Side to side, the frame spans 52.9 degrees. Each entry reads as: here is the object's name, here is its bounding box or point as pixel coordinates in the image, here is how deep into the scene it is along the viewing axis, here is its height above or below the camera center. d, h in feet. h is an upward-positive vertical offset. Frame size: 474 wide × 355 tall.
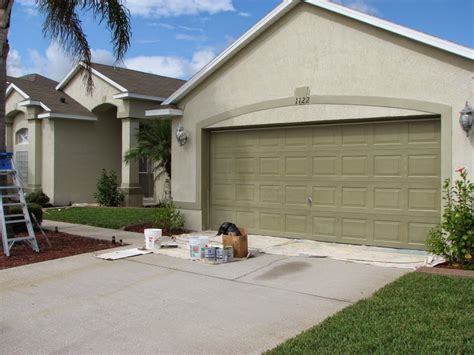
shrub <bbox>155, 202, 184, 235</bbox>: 37.52 -3.36
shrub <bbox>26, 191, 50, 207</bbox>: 56.27 -2.59
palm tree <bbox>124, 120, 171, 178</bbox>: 51.16 +3.32
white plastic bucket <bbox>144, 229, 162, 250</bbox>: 30.45 -3.97
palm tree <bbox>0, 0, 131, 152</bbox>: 32.53 +11.30
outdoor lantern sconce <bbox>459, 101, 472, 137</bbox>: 25.41 +3.13
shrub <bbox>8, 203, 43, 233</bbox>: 36.83 -2.79
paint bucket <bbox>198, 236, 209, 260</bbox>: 27.48 -4.02
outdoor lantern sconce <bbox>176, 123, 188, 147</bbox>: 38.14 +3.26
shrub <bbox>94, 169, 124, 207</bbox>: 57.57 -2.01
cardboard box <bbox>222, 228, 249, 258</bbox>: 27.94 -3.92
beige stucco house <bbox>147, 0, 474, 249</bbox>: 27.58 +3.21
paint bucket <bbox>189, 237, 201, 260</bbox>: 27.68 -4.19
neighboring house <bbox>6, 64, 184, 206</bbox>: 58.39 +6.02
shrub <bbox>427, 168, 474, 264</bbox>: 24.26 -2.57
